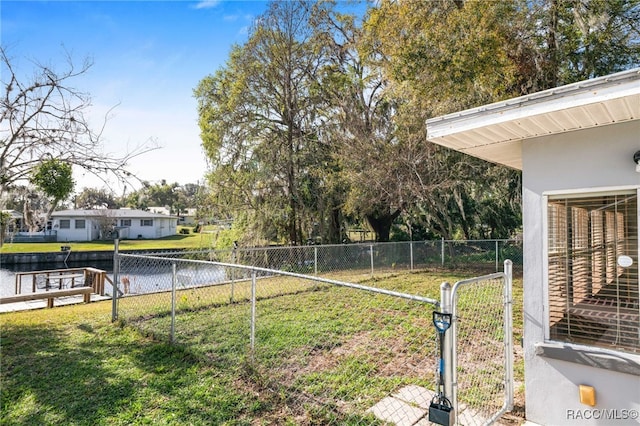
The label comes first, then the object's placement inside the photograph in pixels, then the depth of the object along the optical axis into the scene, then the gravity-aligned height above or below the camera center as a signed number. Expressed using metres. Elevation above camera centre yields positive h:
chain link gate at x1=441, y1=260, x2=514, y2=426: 2.23 -1.49
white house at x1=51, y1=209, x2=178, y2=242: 31.84 -0.20
